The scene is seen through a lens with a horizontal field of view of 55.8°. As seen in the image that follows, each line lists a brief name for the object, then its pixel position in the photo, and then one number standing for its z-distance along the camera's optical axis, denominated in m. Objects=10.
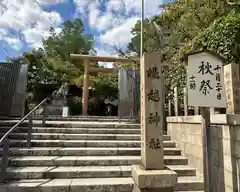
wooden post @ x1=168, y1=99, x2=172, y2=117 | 6.63
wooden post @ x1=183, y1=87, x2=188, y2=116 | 5.07
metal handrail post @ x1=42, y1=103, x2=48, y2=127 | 5.69
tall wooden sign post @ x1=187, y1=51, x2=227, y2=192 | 2.69
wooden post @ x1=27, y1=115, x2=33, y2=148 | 4.69
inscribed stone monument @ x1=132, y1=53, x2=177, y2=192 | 2.79
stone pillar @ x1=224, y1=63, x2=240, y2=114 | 3.16
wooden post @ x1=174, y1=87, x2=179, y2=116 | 5.75
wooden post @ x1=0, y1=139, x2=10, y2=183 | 3.56
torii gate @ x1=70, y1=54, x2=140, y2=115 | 10.83
